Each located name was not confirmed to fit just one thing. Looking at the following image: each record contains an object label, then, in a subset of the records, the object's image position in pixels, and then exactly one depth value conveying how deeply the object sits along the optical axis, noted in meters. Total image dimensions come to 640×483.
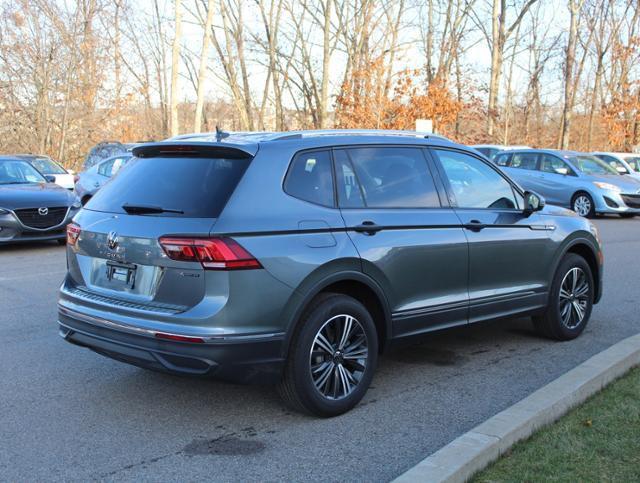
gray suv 4.06
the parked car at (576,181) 18.41
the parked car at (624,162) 22.42
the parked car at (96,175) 16.50
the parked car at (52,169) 21.41
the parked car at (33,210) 11.57
